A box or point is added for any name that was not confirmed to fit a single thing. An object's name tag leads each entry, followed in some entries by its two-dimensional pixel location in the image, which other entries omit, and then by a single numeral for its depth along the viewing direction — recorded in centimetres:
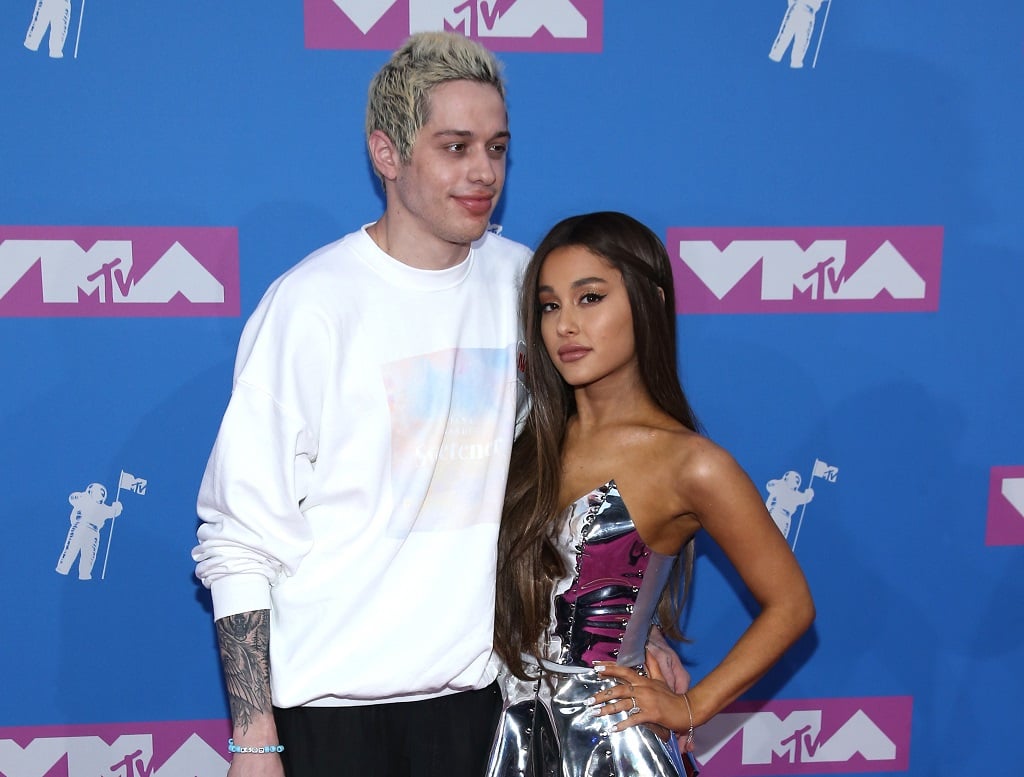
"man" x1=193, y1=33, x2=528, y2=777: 171
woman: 176
